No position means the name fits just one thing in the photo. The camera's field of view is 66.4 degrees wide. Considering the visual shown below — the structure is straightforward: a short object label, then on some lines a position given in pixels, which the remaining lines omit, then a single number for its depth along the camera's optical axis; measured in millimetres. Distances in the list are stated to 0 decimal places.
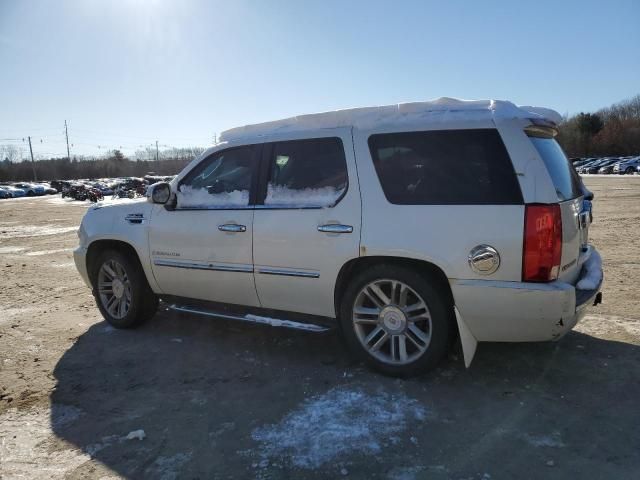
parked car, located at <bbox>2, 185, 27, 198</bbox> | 56031
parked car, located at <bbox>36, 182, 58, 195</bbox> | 61219
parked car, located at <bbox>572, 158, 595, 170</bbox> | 64988
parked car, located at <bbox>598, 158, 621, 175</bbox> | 52888
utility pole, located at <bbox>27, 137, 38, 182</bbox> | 93844
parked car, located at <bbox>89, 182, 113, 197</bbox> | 52366
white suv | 3172
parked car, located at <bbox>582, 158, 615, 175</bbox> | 56803
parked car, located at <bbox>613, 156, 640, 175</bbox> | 48562
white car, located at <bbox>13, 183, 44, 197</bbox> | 58912
